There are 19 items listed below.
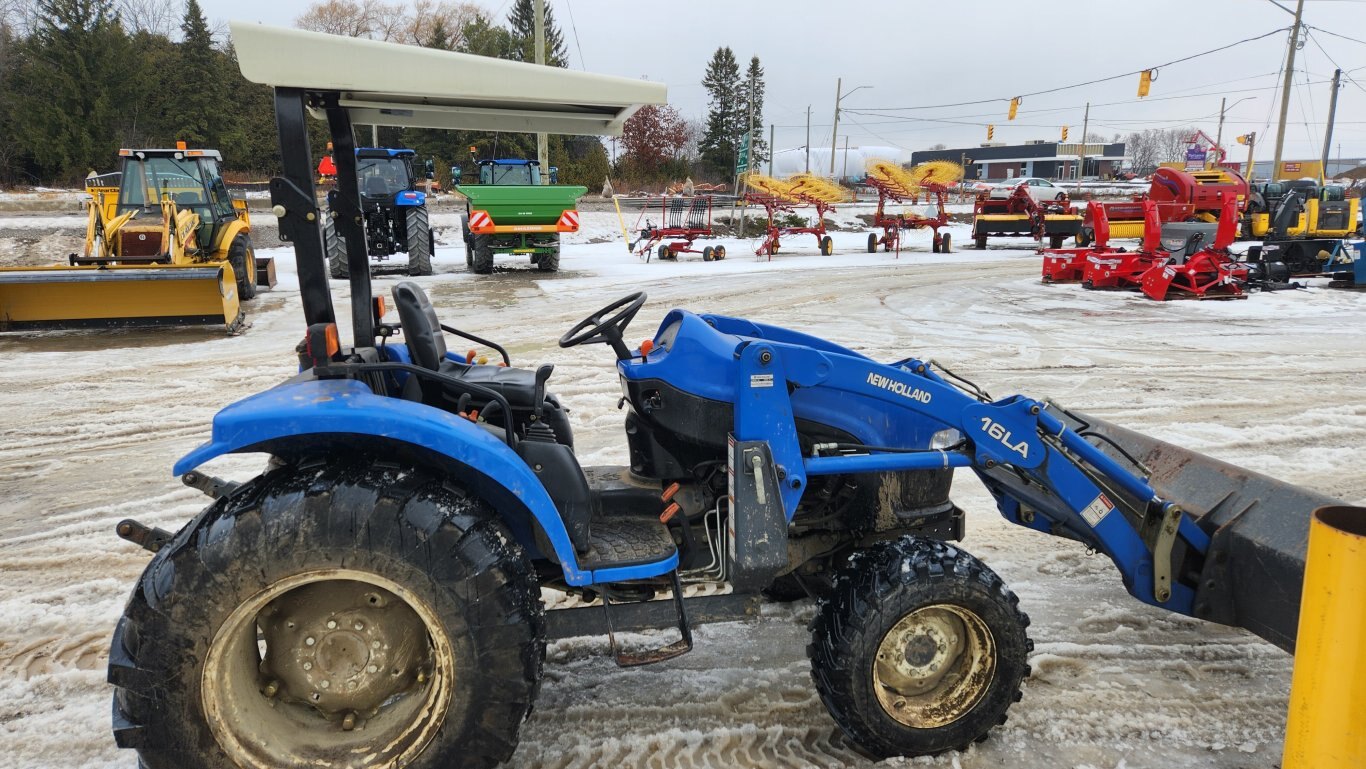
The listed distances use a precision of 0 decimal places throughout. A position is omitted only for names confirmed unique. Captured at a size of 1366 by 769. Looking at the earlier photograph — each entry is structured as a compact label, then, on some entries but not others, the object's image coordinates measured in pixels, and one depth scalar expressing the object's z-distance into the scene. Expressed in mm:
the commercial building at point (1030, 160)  83438
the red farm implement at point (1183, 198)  13930
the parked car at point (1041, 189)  38938
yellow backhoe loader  8508
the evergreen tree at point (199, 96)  30109
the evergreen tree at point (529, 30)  45500
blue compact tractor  2016
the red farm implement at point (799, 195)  18641
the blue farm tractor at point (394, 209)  14047
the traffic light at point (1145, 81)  28141
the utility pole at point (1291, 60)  25422
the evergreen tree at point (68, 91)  26672
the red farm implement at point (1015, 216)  20702
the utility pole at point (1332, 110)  30891
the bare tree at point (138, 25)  36012
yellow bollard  1645
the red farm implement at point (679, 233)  17047
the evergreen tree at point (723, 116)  47125
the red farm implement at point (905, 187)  18938
